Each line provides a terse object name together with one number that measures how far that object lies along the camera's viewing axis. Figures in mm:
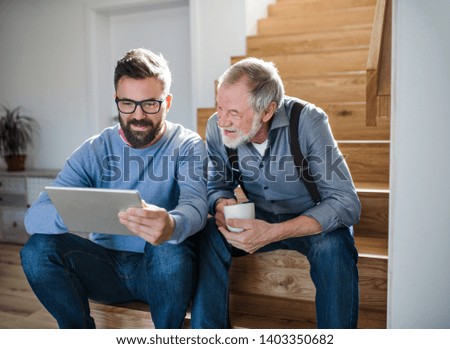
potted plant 3680
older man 1293
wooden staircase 1537
